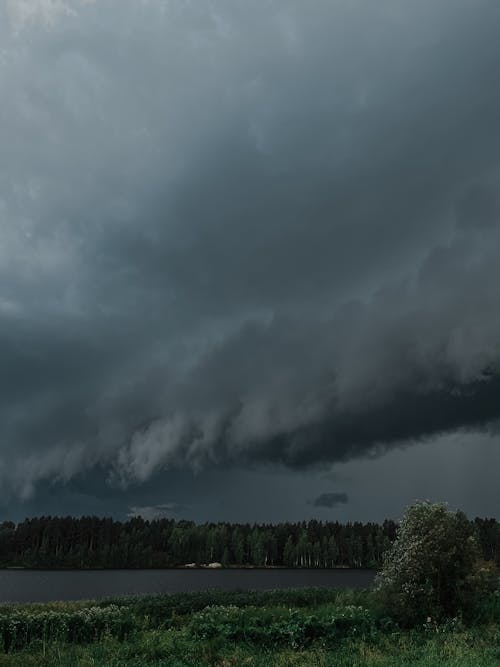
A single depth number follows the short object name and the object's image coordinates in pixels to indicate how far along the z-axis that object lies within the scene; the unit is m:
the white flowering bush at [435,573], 27.62
